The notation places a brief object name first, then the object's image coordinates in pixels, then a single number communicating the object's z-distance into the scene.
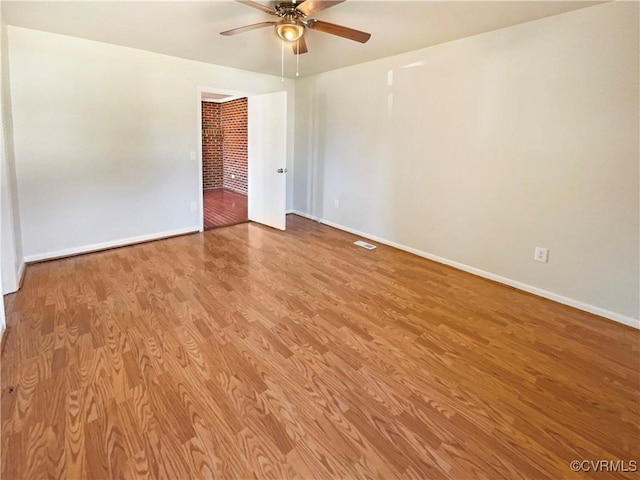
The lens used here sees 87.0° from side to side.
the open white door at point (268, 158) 4.72
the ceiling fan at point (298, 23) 2.31
